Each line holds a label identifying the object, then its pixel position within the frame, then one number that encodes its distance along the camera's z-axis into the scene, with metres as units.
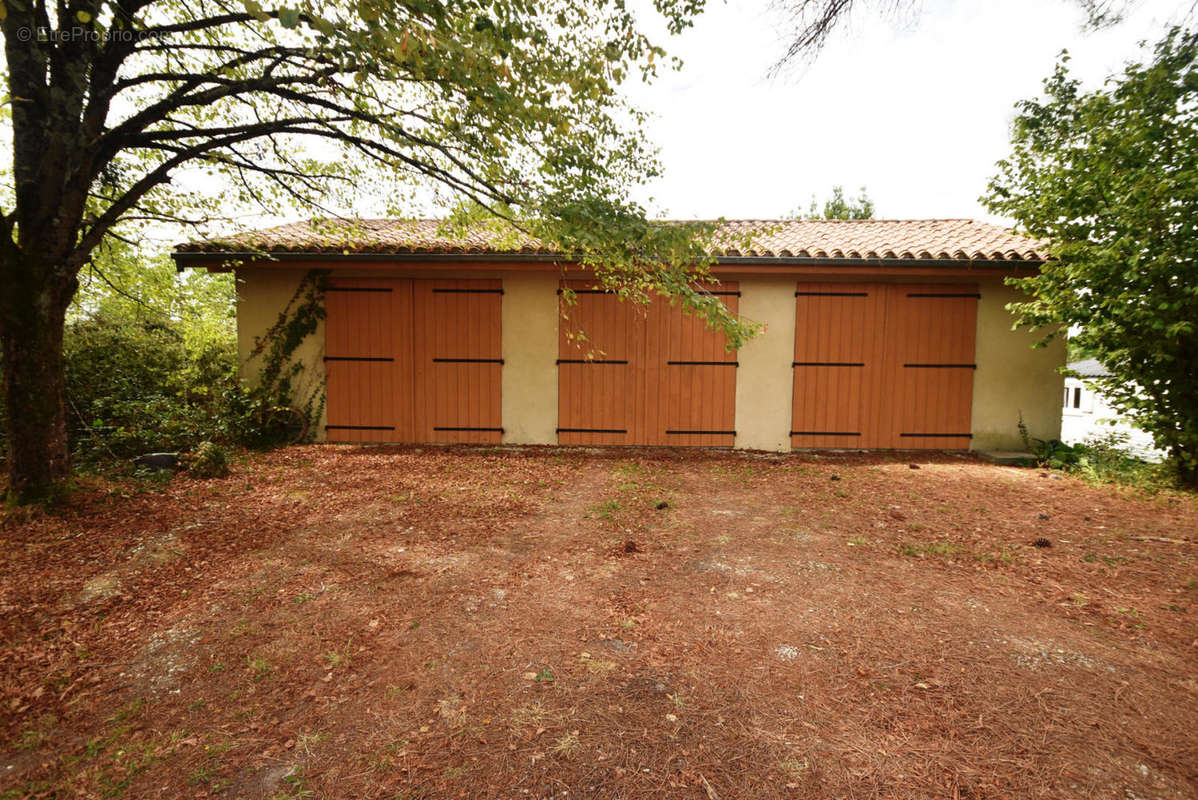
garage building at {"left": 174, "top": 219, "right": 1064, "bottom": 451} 6.18
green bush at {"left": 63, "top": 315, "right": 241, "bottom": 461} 4.77
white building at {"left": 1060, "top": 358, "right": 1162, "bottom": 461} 15.23
